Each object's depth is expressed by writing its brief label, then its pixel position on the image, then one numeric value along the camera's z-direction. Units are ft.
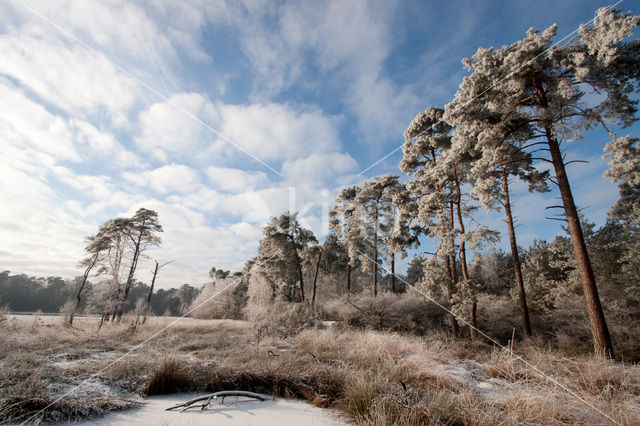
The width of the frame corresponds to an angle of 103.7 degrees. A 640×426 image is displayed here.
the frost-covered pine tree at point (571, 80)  22.50
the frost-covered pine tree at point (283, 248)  90.38
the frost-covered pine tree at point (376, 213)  73.15
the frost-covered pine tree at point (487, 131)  30.29
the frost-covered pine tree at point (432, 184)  44.27
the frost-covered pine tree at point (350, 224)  76.54
